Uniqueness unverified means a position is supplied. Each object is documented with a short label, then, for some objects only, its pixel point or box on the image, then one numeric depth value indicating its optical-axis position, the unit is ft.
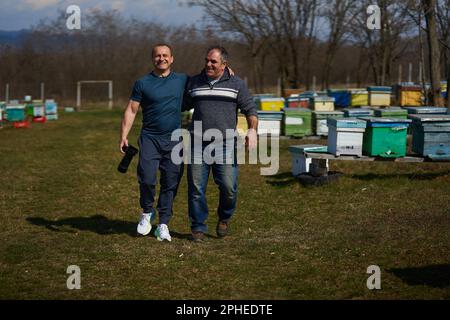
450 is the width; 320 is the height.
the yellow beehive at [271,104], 57.26
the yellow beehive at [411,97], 71.15
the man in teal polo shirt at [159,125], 20.84
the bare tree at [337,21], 101.60
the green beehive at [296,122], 45.70
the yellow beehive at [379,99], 70.08
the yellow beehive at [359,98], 73.00
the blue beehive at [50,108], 90.43
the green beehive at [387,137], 31.07
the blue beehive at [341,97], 79.82
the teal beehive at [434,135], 31.04
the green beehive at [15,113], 78.43
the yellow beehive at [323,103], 55.82
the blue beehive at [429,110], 35.35
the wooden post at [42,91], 127.21
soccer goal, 118.93
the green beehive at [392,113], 38.06
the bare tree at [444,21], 70.95
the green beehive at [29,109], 86.79
